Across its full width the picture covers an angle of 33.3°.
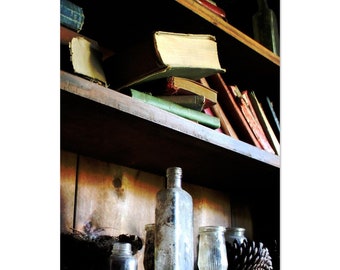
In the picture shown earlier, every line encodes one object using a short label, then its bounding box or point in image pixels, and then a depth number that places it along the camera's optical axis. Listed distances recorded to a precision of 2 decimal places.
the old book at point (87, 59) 1.04
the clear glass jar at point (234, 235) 1.42
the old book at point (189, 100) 1.21
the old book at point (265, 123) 1.50
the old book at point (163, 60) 1.12
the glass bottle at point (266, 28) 1.64
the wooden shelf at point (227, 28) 1.30
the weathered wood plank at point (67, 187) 1.28
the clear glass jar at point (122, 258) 1.08
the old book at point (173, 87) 1.20
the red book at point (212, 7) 1.40
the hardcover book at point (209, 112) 1.33
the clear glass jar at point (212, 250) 1.24
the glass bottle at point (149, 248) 1.20
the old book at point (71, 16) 1.07
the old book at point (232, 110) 1.41
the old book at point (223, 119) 1.36
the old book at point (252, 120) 1.45
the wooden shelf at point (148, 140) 1.03
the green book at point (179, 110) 1.13
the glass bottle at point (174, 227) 1.13
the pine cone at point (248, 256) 1.26
